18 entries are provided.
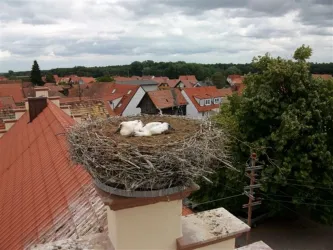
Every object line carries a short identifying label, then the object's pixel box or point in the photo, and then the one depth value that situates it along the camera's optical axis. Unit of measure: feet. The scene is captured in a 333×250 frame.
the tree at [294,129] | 37.14
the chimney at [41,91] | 42.19
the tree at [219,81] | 261.24
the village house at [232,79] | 263.66
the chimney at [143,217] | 8.14
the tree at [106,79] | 232.65
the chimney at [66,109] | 41.79
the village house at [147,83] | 225.52
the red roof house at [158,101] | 110.93
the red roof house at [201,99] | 126.21
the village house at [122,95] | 120.37
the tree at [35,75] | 220.23
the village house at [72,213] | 8.46
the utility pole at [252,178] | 30.53
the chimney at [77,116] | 38.89
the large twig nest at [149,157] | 7.64
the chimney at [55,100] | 42.28
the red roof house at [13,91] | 146.92
